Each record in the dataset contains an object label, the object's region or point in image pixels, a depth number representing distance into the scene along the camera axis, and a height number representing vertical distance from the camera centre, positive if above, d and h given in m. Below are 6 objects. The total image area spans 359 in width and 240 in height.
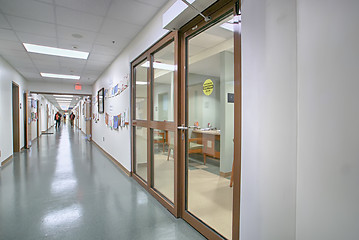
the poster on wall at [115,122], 5.16 -0.20
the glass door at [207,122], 2.22 -0.09
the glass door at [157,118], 2.76 -0.06
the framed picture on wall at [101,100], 6.94 +0.56
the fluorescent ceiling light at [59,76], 7.42 +1.59
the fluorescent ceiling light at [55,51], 4.57 +1.63
